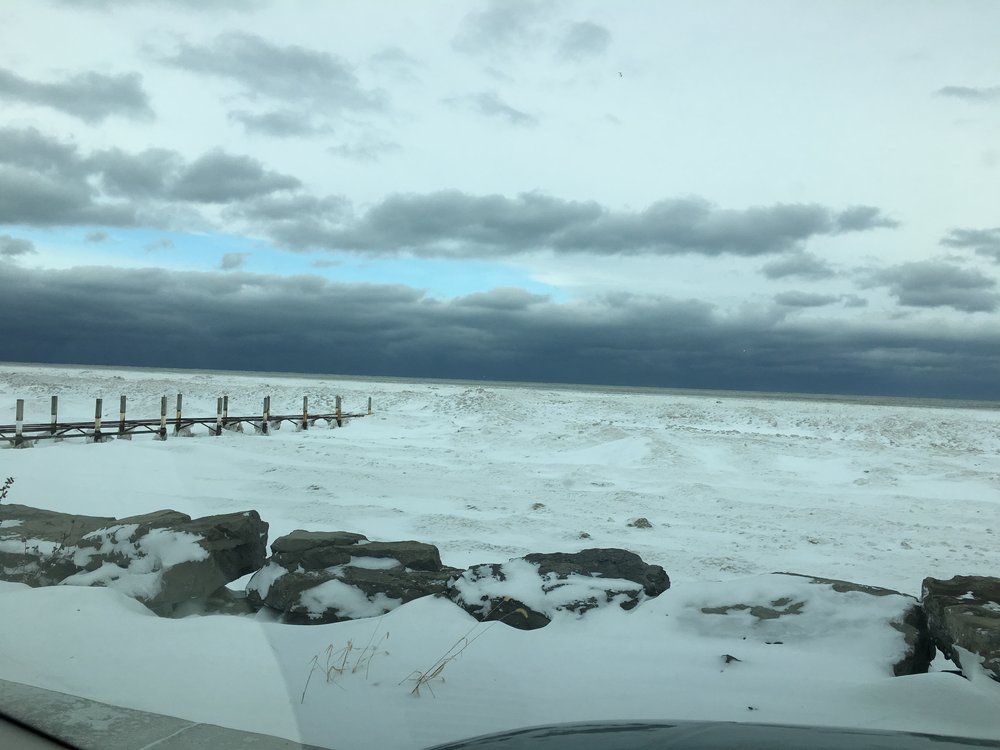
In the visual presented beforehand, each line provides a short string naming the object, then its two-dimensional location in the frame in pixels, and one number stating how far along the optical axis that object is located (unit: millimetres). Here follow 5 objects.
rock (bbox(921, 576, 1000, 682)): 3811
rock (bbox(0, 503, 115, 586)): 6055
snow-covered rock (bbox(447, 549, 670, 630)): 5078
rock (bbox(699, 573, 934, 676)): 4359
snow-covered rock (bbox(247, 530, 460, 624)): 5367
